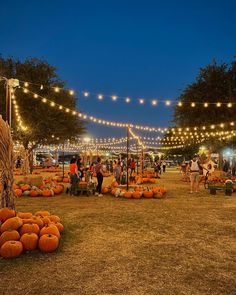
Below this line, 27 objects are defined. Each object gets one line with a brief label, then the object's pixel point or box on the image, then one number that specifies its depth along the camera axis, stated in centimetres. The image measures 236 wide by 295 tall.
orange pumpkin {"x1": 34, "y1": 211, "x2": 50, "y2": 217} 715
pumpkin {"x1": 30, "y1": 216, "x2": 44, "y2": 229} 617
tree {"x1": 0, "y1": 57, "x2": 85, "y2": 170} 2588
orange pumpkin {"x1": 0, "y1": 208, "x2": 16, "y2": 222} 628
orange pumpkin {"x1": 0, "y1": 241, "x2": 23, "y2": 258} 515
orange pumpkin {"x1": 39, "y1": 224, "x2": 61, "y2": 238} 582
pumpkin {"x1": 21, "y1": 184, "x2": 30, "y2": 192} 1354
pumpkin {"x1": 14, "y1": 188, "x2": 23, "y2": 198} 1294
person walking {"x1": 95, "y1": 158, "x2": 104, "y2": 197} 1335
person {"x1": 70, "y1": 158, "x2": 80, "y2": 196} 1310
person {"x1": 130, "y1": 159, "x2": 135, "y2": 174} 2311
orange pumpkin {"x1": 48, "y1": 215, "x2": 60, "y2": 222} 696
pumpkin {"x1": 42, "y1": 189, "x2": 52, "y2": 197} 1291
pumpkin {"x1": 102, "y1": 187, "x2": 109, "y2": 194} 1398
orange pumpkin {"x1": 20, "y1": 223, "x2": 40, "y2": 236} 580
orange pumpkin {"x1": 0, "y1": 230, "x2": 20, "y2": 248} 545
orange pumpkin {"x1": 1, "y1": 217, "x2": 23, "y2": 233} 577
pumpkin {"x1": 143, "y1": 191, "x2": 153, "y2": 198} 1266
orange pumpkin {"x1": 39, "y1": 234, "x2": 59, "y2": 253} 541
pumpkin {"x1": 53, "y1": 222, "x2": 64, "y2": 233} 659
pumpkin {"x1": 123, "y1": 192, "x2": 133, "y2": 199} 1264
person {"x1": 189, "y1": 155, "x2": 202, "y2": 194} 1399
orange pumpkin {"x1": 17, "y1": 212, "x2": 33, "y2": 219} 659
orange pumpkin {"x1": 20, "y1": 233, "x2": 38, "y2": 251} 544
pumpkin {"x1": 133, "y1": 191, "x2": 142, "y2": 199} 1252
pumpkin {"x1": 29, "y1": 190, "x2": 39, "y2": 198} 1287
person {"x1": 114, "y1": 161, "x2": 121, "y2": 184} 1830
